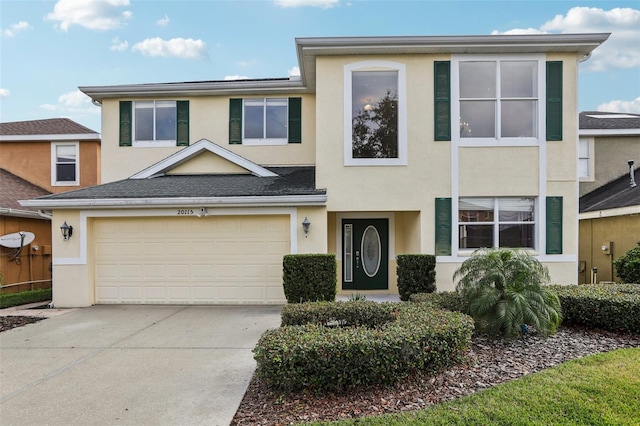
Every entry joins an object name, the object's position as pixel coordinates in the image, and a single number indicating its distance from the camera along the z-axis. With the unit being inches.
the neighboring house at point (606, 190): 449.4
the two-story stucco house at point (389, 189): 358.6
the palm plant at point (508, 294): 206.5
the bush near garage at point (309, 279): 315.6
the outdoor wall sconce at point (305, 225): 351.9
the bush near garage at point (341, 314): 226.4
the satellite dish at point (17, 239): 399.5
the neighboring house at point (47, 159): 523.5
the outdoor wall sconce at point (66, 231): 354.6
